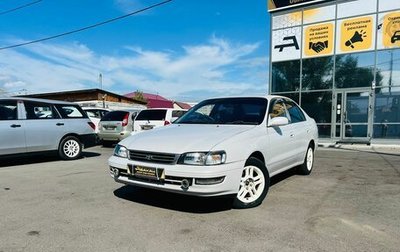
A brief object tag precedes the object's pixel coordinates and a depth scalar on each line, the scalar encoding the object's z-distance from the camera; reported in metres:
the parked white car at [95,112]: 15.95
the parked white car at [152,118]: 12.59
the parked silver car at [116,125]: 12.93
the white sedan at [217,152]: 4.28
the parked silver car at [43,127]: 8.35
